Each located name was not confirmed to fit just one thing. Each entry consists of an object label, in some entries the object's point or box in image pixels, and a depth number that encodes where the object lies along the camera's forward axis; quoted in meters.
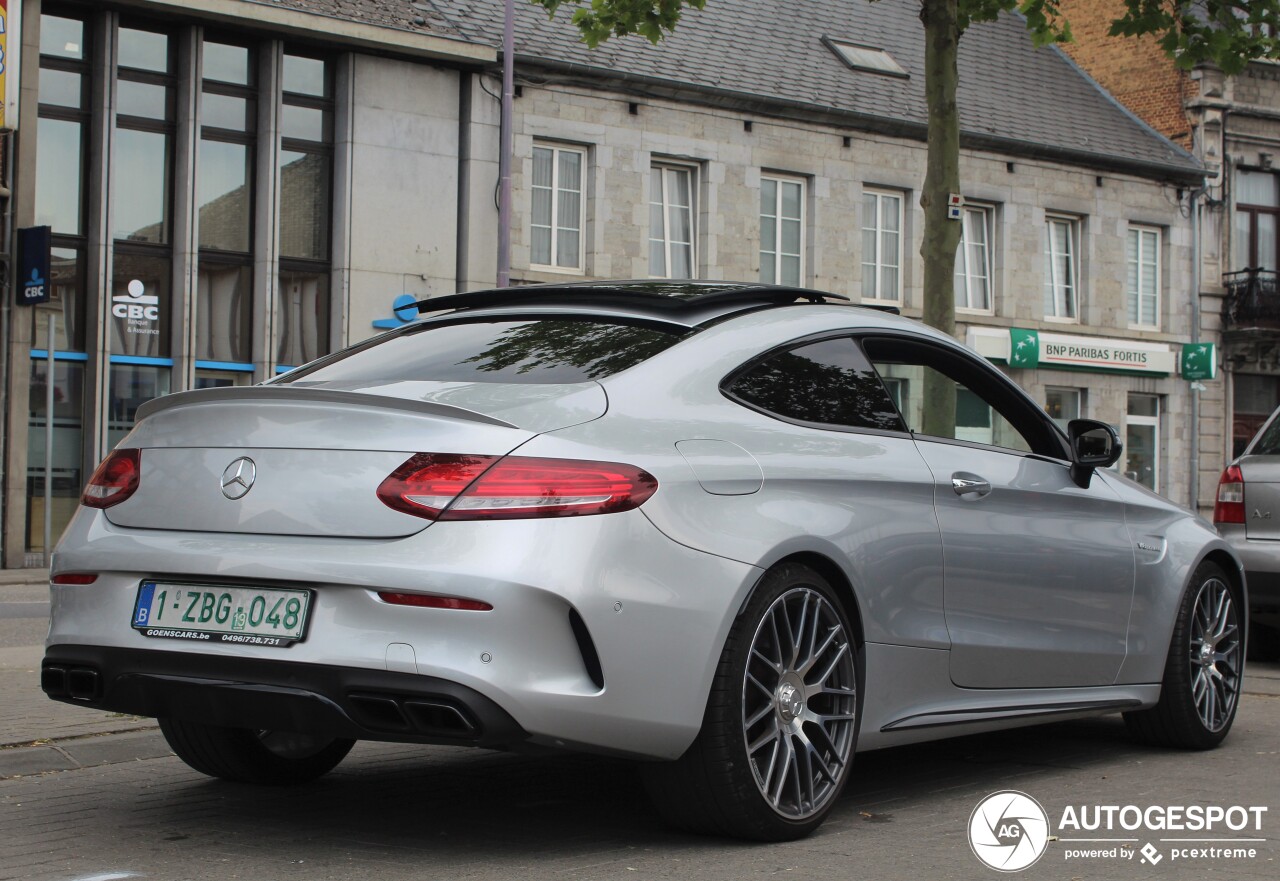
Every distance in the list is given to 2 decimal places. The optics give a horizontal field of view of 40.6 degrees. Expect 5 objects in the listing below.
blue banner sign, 21.31
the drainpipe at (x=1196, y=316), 33.38
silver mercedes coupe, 4.27
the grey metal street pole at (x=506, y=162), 23.53
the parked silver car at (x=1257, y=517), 10.08
